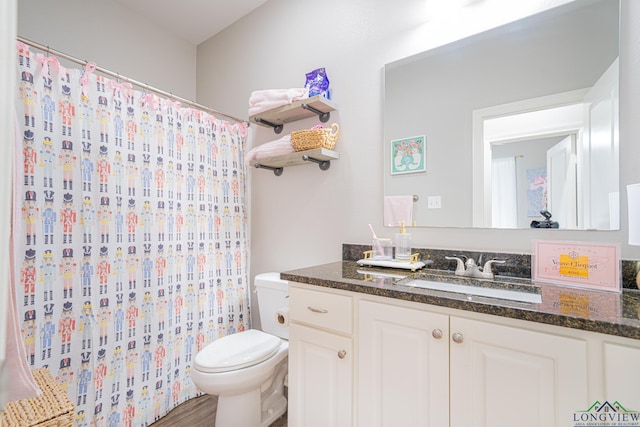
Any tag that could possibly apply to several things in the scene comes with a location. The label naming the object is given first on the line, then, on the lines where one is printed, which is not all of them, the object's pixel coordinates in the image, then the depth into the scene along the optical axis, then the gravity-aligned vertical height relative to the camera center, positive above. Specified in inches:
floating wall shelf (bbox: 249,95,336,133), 70.6 +25.0
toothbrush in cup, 62.3 -7.8
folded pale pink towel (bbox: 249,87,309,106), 73.1 +29.0
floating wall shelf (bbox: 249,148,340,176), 69.0 +12.8
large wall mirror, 47.1 +15.2
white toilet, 56.8 -30.7
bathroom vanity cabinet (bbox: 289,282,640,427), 31.0 -19.6
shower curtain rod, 50.1 +28.8
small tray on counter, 56.4 -10.5
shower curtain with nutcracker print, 53.0 -5.4
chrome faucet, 51.7 -10.7
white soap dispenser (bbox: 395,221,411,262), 59.9 -7.6
